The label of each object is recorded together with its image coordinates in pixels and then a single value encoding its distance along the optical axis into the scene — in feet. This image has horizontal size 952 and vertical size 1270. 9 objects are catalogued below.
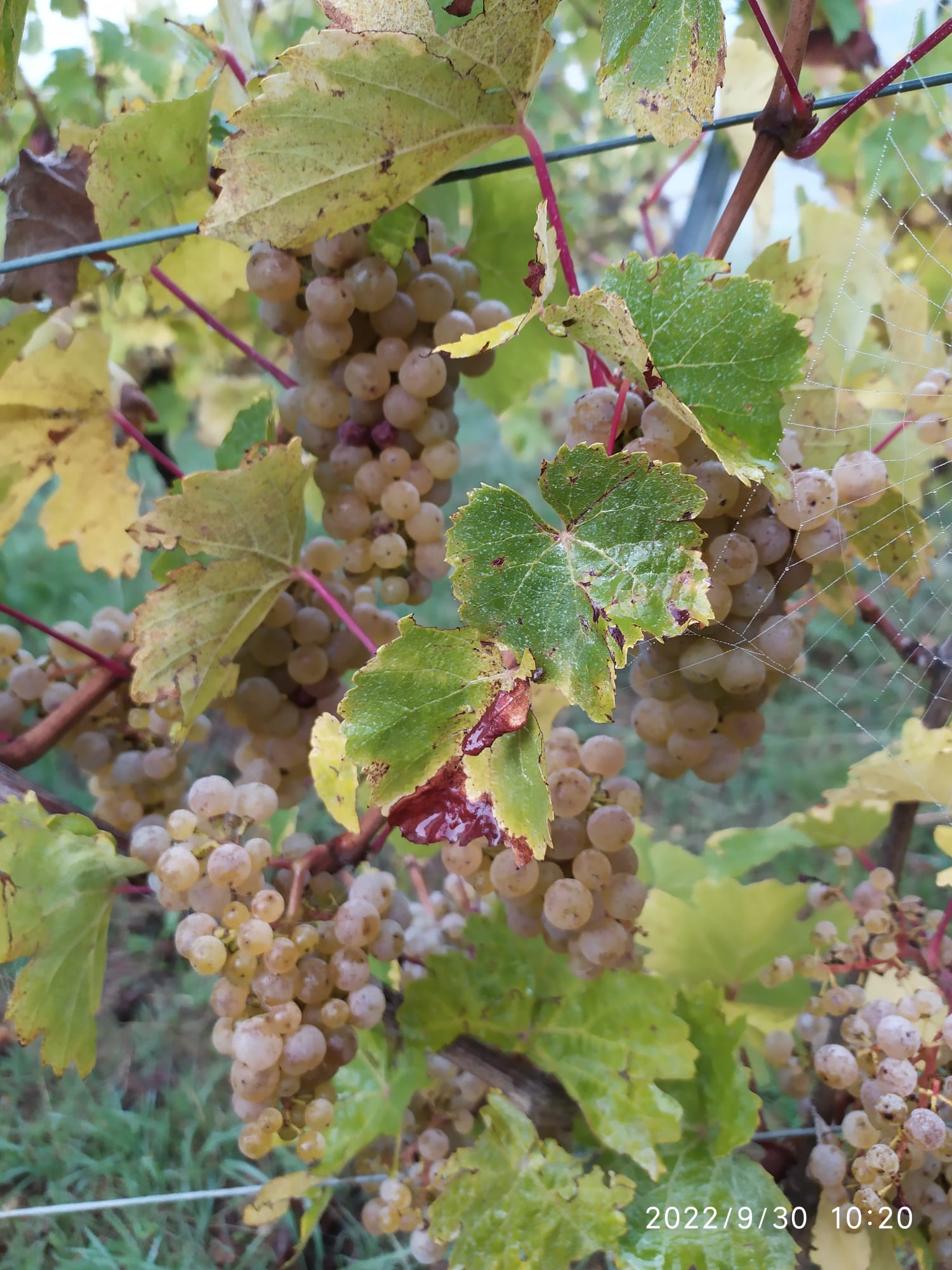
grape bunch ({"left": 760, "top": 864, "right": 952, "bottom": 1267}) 1.52
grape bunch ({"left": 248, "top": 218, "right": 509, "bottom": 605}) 1.73
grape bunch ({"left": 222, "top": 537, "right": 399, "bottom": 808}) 1.94
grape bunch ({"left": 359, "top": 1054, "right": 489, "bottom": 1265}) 1.90
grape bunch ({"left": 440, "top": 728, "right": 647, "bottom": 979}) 1.59
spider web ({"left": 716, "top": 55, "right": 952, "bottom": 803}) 1.90
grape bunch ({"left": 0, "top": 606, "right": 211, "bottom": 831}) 1.99
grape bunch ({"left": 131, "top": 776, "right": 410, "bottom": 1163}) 1.51
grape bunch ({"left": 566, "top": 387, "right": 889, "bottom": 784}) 1.43
